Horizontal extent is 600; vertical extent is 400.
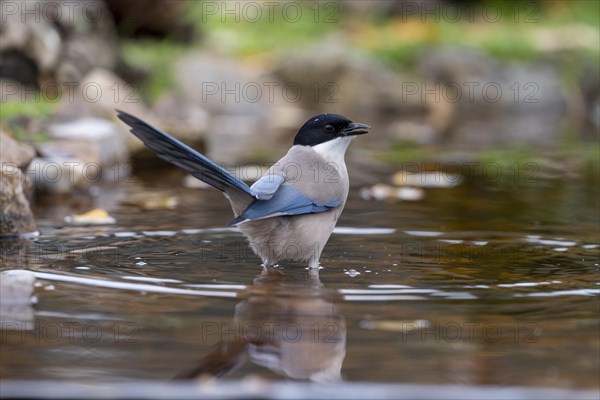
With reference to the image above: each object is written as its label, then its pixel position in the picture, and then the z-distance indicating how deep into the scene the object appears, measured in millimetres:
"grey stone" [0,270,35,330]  8391
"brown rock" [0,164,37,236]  12156
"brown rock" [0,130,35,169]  13117
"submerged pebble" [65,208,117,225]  13437
